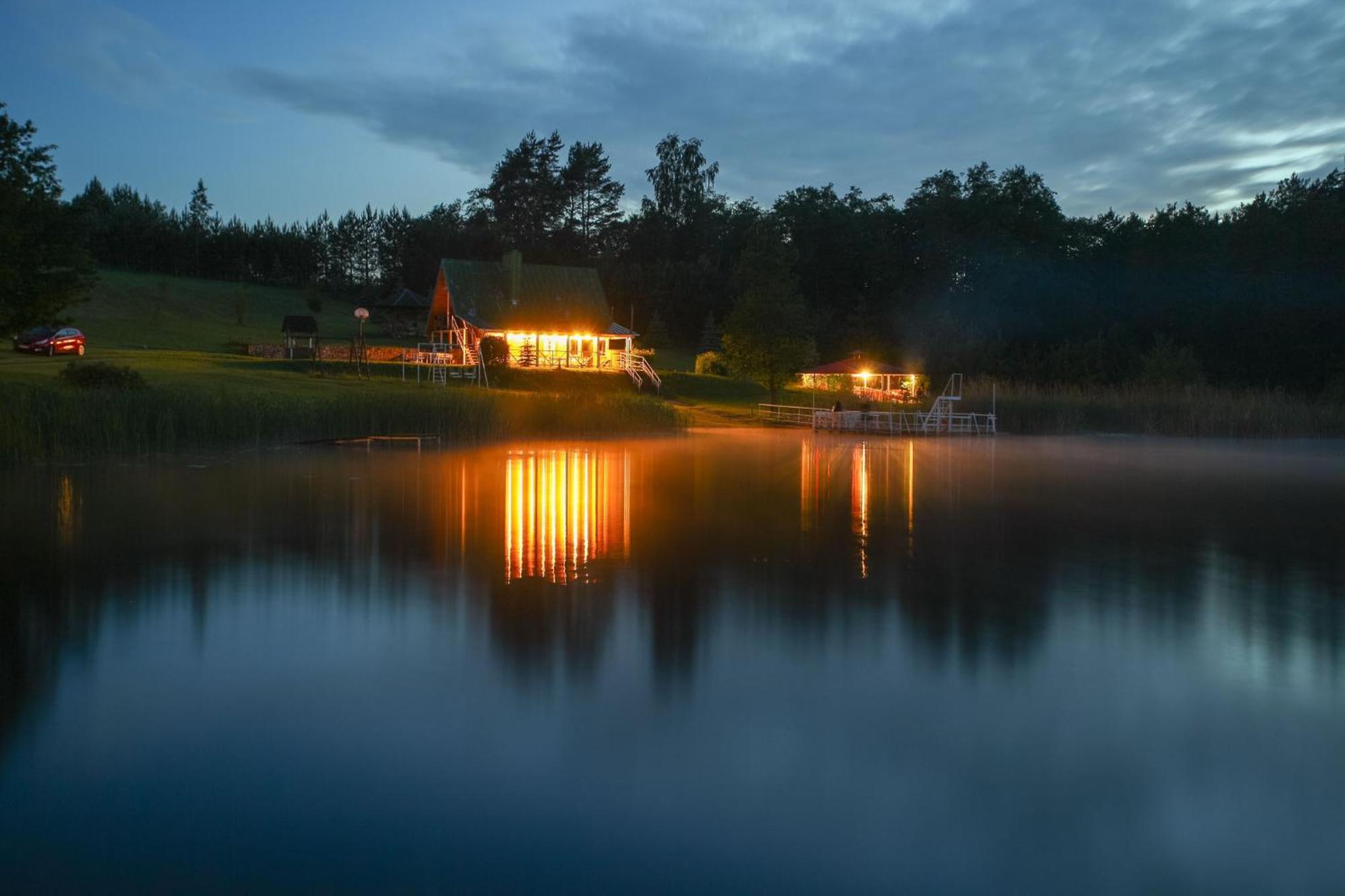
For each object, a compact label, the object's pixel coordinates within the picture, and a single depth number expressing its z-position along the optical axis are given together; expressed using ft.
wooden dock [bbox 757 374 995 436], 120.67
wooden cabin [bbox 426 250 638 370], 168.96
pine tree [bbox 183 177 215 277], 354.66
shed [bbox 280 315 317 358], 159.02
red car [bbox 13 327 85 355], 127.03
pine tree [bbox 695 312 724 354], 216.13
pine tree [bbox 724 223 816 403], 139.64
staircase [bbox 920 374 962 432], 120.67
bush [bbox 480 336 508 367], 149.69
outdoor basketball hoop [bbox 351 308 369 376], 132.05
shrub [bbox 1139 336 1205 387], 150.92
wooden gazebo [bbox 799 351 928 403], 180.65
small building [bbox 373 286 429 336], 213.05
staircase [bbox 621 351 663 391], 154.20
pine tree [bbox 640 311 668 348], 223.10
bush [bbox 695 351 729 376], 183.52
